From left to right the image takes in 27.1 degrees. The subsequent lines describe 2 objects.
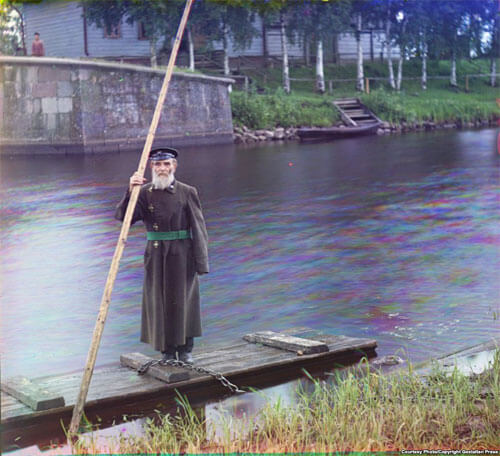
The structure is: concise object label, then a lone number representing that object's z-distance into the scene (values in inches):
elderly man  269.0
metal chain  274.8
